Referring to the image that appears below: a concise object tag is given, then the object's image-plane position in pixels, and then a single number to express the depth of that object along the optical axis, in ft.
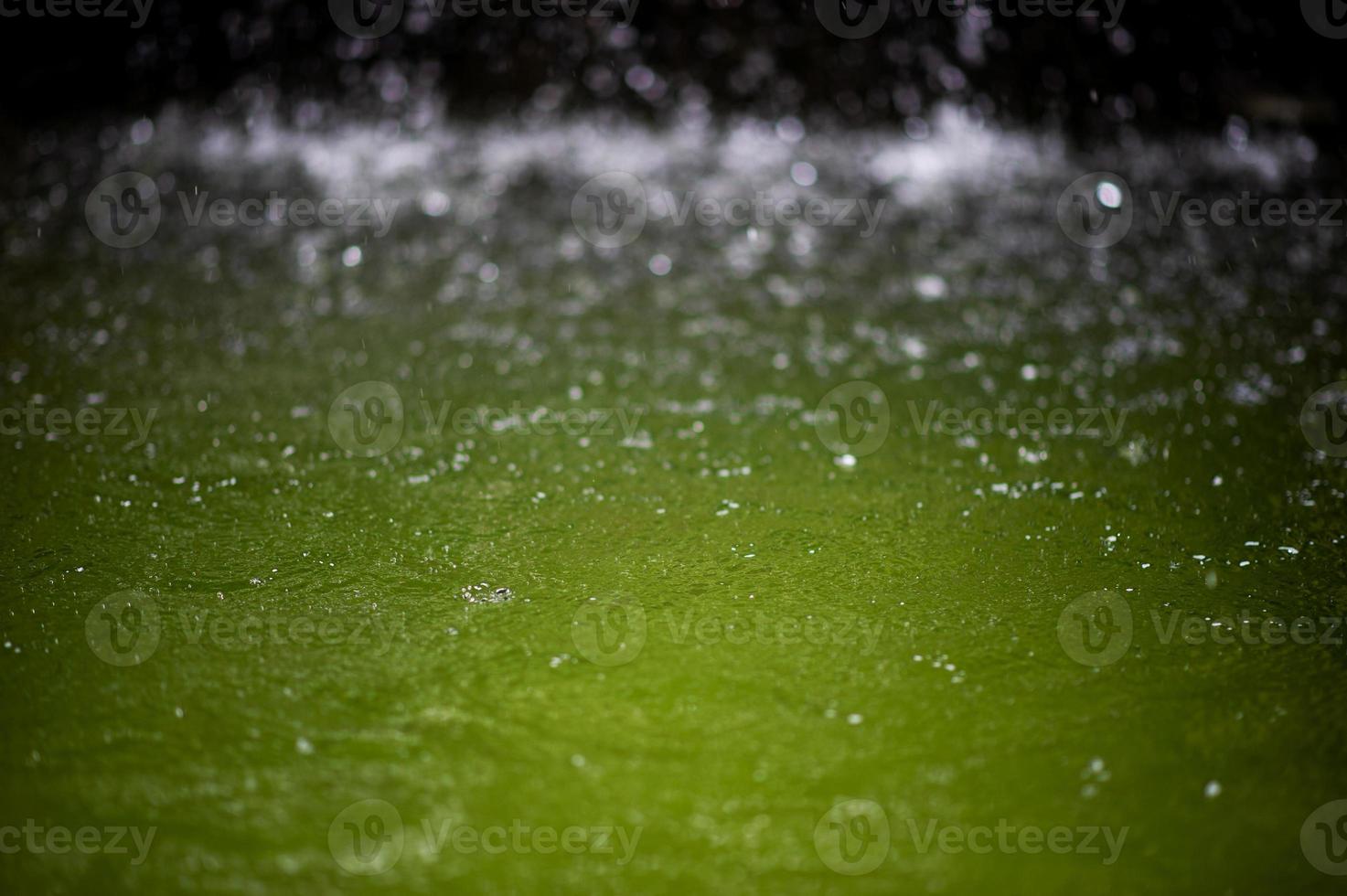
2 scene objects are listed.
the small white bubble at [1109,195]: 20.06
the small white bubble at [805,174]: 21.12
